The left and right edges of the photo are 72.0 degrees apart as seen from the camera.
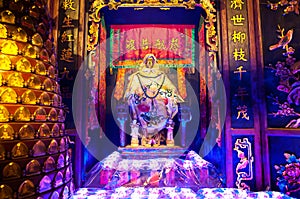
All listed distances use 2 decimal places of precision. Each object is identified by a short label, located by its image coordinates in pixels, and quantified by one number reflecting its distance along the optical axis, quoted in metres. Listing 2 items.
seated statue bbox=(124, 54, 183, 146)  4.78
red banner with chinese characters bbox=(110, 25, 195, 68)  5.22
